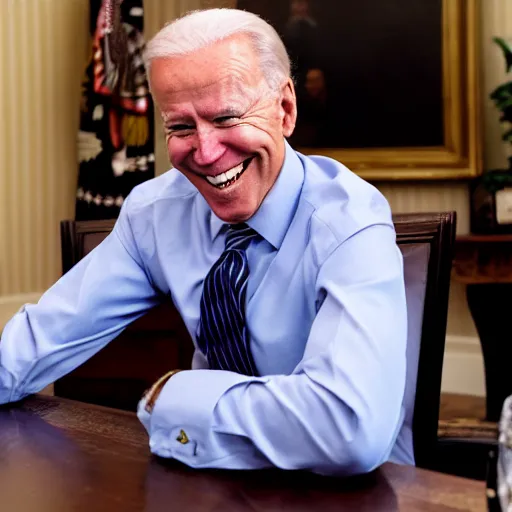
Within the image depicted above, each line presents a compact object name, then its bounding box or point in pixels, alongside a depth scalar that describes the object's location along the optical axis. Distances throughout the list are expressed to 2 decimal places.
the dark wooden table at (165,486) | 1.62
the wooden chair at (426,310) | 2.03
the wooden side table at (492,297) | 4.02
